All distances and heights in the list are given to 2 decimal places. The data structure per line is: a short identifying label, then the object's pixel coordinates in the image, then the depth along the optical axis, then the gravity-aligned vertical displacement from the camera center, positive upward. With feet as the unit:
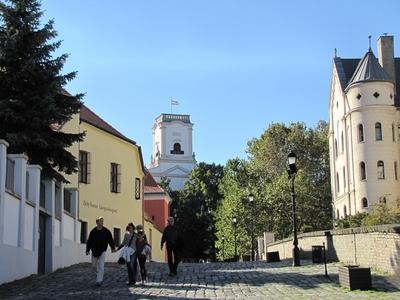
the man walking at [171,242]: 64.85 +1.13
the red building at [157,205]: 214.28 +16.03
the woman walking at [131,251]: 56.54 +0.28
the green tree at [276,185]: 198.12 +22.14
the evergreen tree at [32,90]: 71.41 +18.75
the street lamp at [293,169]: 82.61 +10.46
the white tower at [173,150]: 386.52 +62.34
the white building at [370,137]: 190.19 +33.30
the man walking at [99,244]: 54.49 +0.91
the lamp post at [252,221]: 161.79 +8.78
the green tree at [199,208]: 288.10 +20.28
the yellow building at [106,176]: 128.98 +17.04
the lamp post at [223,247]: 220.90 +1.66
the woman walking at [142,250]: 58.65 +0.36
